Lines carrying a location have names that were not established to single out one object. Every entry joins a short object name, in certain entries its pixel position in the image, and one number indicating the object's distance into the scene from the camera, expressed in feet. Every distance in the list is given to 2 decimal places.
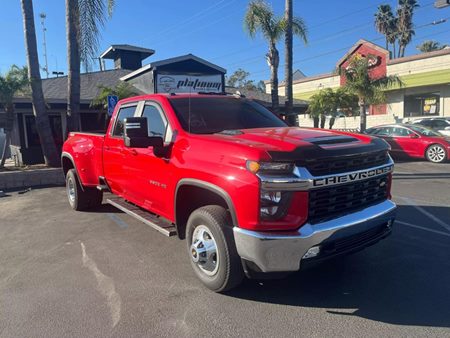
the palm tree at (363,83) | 65.67
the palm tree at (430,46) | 181.06
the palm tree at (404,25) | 156.75
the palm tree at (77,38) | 39.19
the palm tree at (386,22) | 165.37
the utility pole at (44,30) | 128.77
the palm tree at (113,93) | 48.34
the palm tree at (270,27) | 48.80
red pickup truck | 10.25
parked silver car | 55.77
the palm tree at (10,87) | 39.17
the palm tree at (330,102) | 68.28
